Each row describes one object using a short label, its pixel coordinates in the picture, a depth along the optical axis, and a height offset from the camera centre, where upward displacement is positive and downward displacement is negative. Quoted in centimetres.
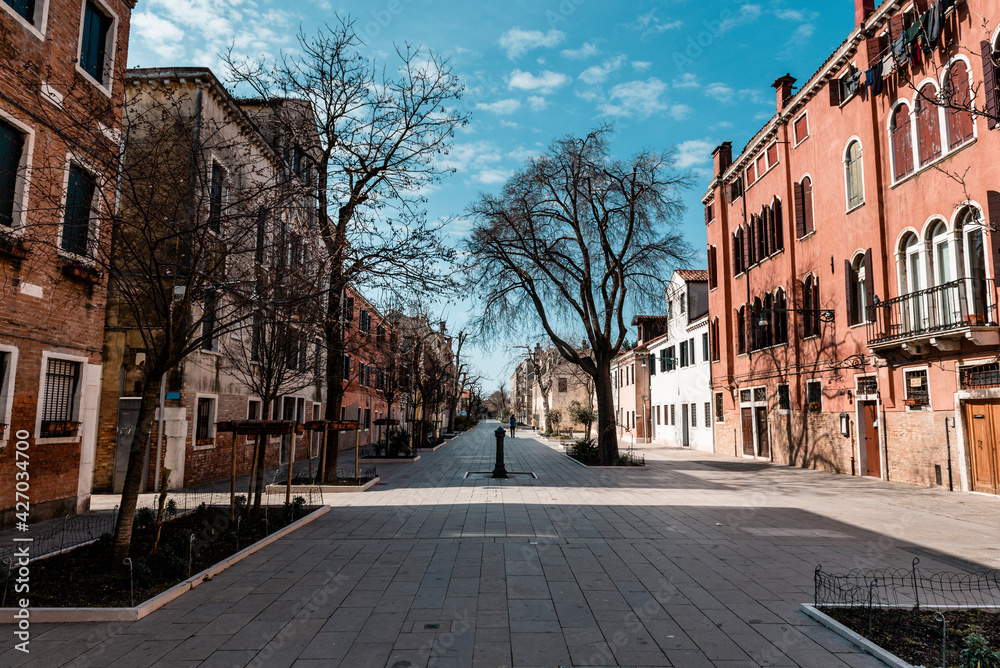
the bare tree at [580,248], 2214 +630
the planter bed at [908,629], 465 -174
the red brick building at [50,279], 956 +229
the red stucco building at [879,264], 1424 +472
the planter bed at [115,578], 555 -176
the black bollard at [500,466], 1840 -146
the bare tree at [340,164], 1441 +633
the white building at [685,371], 3294 +284
